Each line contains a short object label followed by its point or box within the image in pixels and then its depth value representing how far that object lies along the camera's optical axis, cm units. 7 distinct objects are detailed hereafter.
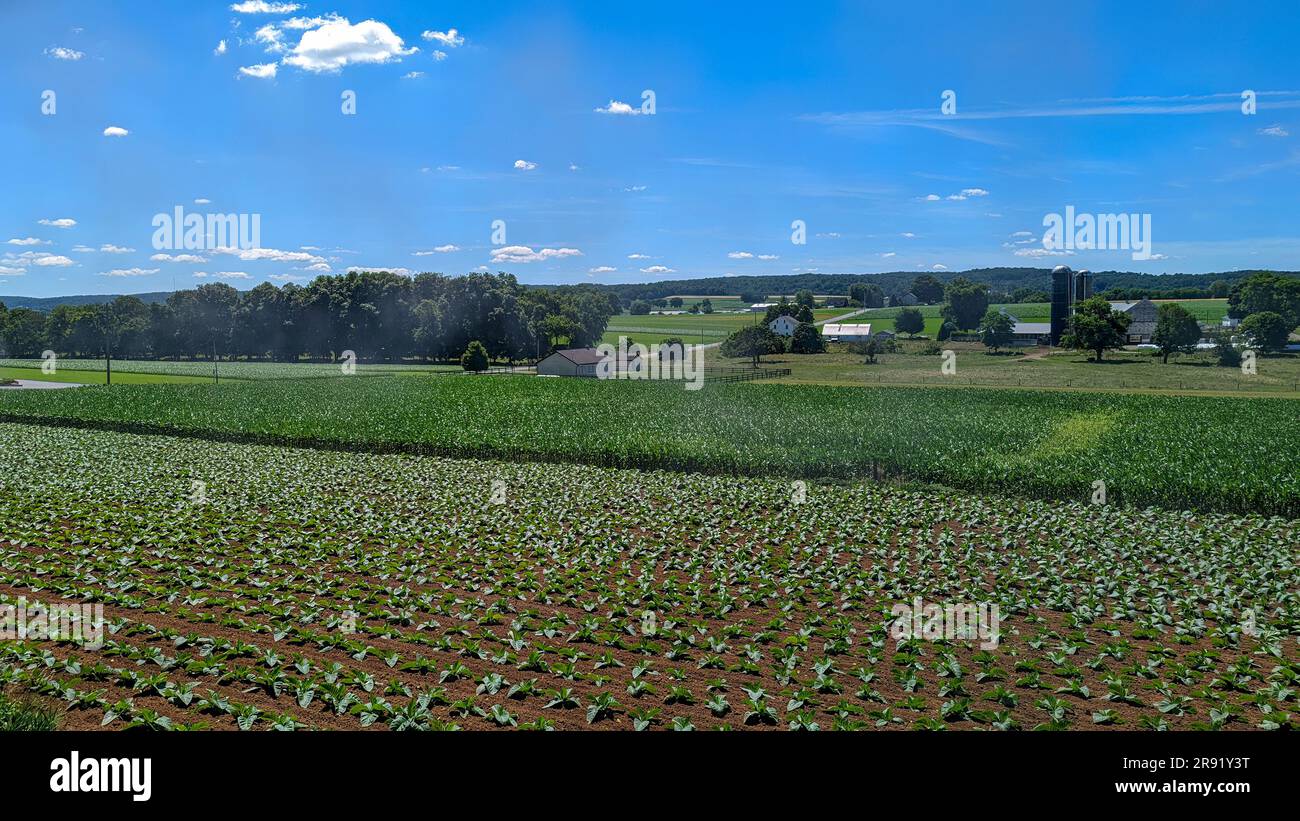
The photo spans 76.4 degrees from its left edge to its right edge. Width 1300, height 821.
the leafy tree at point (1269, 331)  8006
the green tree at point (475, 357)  8919
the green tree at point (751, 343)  9162
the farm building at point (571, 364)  8402
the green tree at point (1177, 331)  8425
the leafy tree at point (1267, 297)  8894
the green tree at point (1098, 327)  8425
